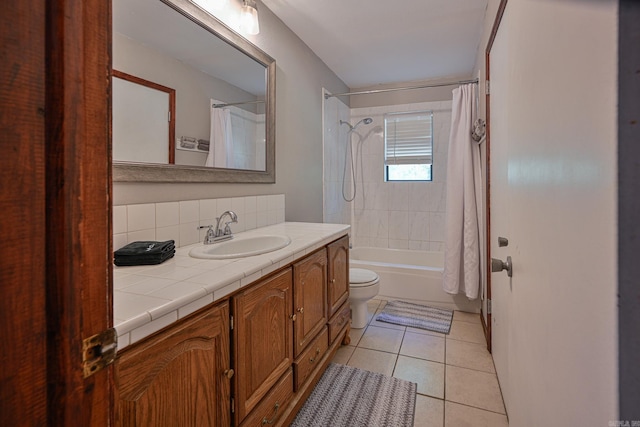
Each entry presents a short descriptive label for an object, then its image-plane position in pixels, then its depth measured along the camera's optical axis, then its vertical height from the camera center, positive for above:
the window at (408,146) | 3.69 +0.75
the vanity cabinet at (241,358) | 0.76 -0.49
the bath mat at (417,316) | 2.60 -0.96
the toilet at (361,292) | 2.41 -0.65
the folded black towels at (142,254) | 1.12 -0.18
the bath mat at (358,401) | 1.54 -1.04
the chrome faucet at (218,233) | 1.59 -0.14
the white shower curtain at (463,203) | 2.68 +0.05
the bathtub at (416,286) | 2.94 -0.76
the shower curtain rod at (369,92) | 2.75 +1.13
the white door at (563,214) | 0.41 -0.01
